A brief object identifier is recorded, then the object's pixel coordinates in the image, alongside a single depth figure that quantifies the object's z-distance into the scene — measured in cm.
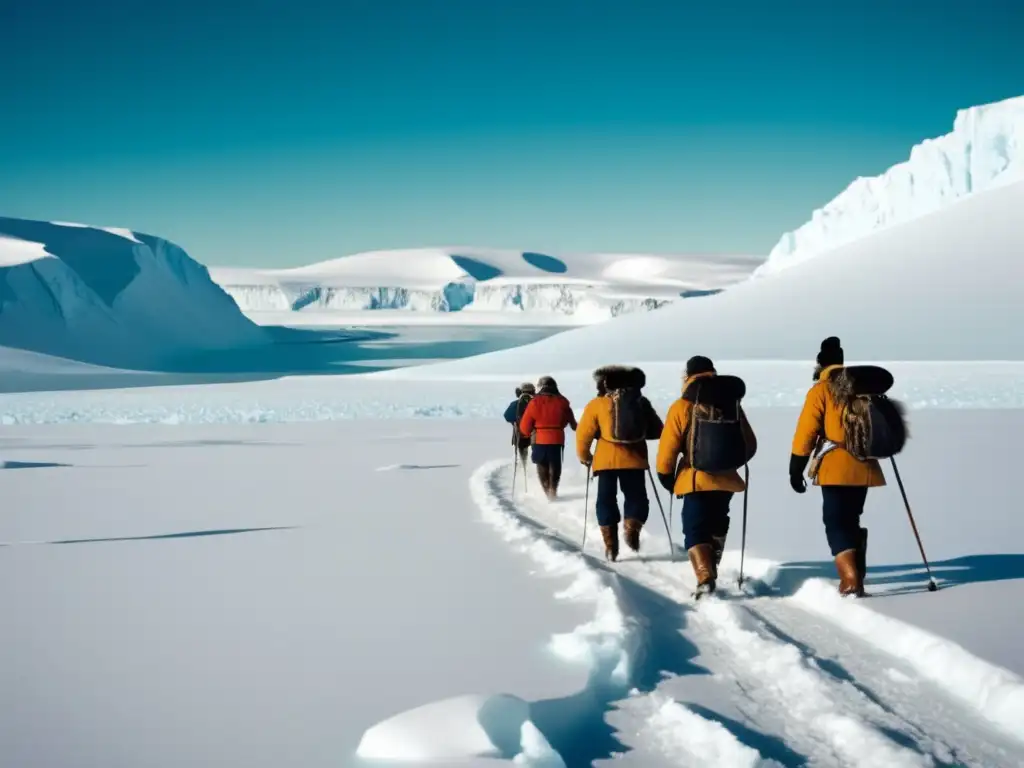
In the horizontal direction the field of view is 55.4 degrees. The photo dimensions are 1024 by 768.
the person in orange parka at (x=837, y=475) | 524
